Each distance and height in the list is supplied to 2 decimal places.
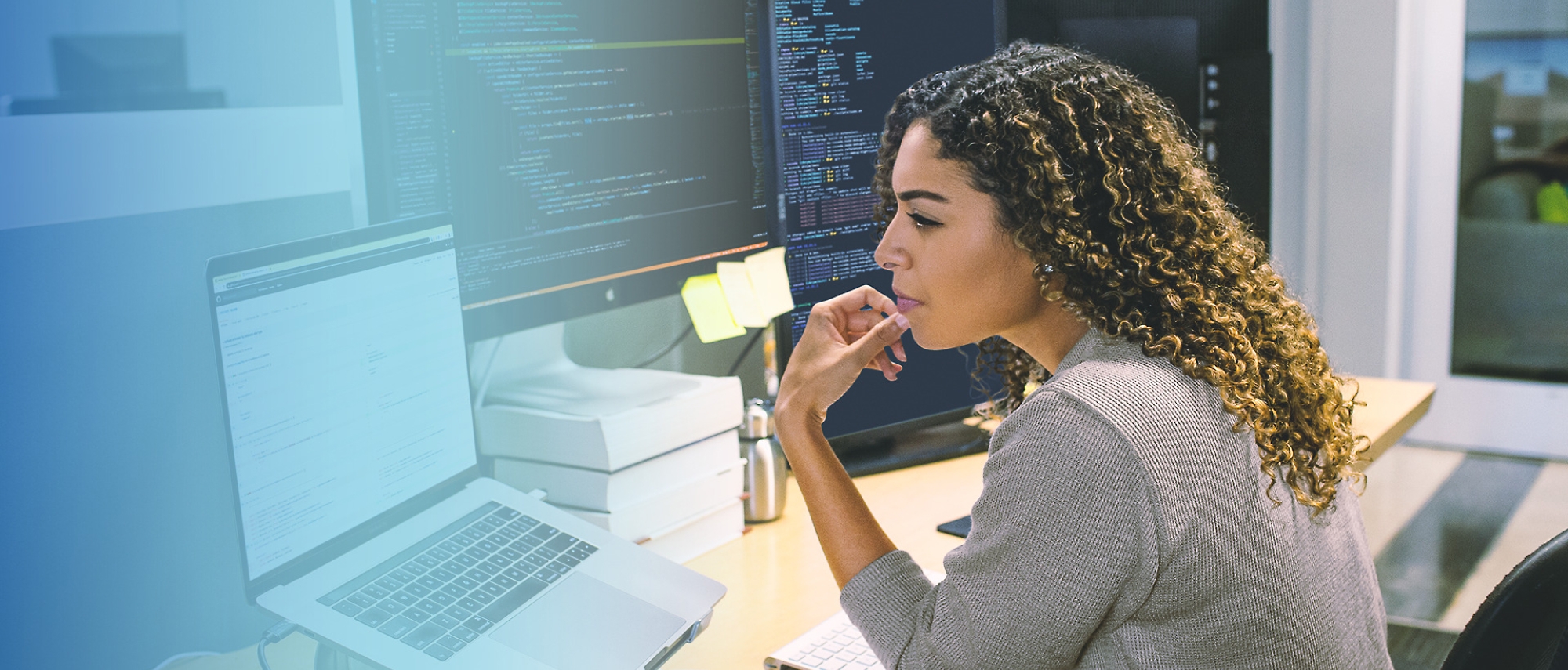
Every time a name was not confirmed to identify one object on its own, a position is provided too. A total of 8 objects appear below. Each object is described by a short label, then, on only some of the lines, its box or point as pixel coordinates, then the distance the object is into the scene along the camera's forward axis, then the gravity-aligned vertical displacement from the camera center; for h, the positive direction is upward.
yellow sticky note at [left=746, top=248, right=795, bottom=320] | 1.45 -0.15
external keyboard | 1.02 -0.44
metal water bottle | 1.39 -0.37
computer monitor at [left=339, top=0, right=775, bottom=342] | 0.72 +0.02
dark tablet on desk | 1.35 -0.44
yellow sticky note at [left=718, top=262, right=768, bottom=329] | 1.42 -0.16
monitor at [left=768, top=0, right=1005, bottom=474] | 1.47 +0.00
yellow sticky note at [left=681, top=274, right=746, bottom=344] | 1.41 -0.18
